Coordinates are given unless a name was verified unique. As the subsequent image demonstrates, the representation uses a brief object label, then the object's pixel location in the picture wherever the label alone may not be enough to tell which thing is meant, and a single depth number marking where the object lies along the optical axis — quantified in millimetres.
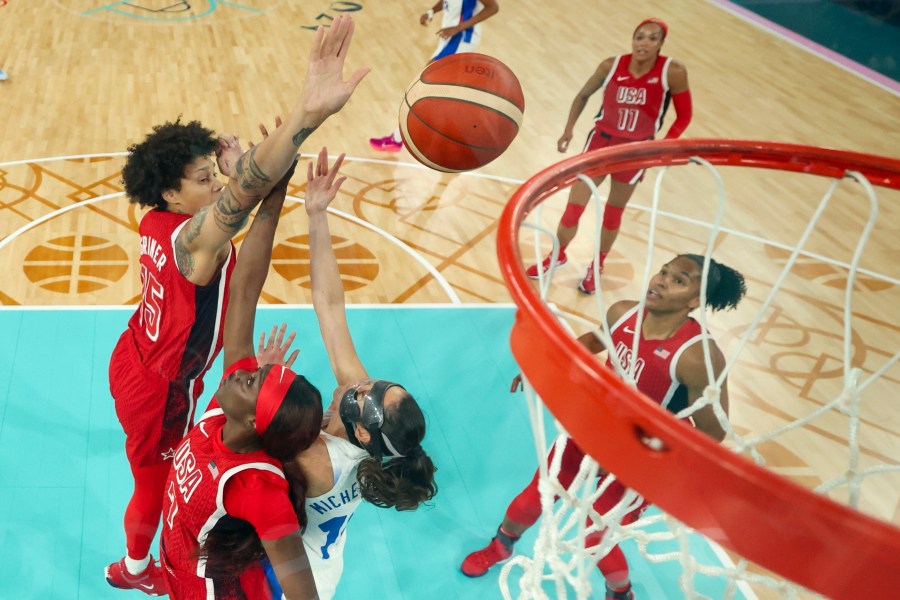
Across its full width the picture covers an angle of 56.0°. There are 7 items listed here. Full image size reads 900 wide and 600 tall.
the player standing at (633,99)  3762
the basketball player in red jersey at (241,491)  1606
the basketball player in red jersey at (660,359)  2172
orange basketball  2516
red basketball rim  978
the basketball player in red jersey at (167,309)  2119
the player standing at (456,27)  4719
